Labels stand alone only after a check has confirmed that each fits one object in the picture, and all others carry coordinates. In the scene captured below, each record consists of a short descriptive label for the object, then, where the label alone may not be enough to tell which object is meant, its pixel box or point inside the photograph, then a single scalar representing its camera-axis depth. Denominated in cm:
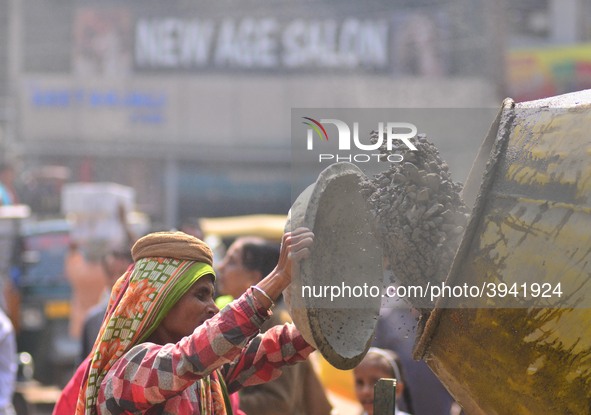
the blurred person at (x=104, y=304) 1068
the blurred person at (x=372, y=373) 894
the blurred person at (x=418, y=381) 1074
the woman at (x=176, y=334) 528
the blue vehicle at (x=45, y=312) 1980
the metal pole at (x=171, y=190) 3746
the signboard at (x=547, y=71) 4019
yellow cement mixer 454
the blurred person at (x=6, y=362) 1051
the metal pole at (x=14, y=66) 4295
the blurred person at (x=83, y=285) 1744
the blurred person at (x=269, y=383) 869
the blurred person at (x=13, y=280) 1909
